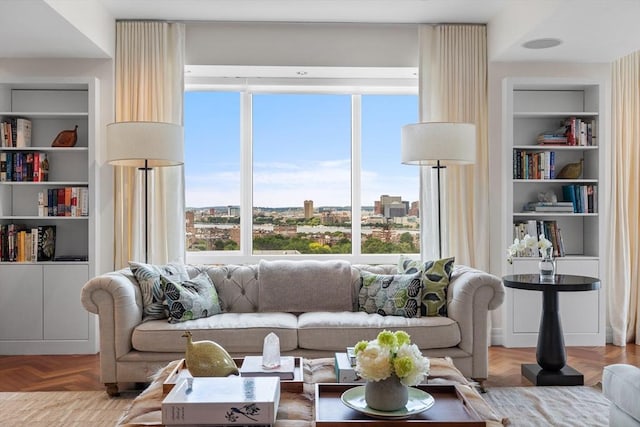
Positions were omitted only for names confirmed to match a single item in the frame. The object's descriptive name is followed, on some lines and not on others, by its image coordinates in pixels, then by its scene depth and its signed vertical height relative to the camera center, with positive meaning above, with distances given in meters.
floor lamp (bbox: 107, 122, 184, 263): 4.32 +0.51
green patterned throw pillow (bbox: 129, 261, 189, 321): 3.95 -0.49
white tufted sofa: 3.71 -0.72
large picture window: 5.73 +0.35
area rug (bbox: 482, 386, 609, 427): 3.32 -1.12
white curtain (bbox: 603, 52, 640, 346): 5.23 +0.11
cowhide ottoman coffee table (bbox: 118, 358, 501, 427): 2.08 -0.70
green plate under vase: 2.08 -0.67
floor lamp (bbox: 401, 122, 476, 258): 4.41 +0.51
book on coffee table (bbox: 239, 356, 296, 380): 2.58 -0.67
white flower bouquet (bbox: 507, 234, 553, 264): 4.08 -0.22
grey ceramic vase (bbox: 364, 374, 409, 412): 2.11 -0.63
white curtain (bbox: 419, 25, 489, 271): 5.22 +0.80
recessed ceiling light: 4.60 +1.29
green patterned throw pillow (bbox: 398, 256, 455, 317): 4.04 -0.47
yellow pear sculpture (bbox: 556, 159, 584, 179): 5.18 +0.36
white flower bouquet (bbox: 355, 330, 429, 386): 2.07 -0.50
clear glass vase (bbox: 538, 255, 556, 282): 4.12 -0.37
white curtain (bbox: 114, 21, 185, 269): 5.12 +0.84
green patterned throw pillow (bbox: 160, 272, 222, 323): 3.89 -0.56
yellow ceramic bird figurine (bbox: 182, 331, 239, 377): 2.46 -0.59
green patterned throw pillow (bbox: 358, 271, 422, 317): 4.04 -0.55
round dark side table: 3.99 -0.87
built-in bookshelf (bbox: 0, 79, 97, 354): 4.85 -0.05
